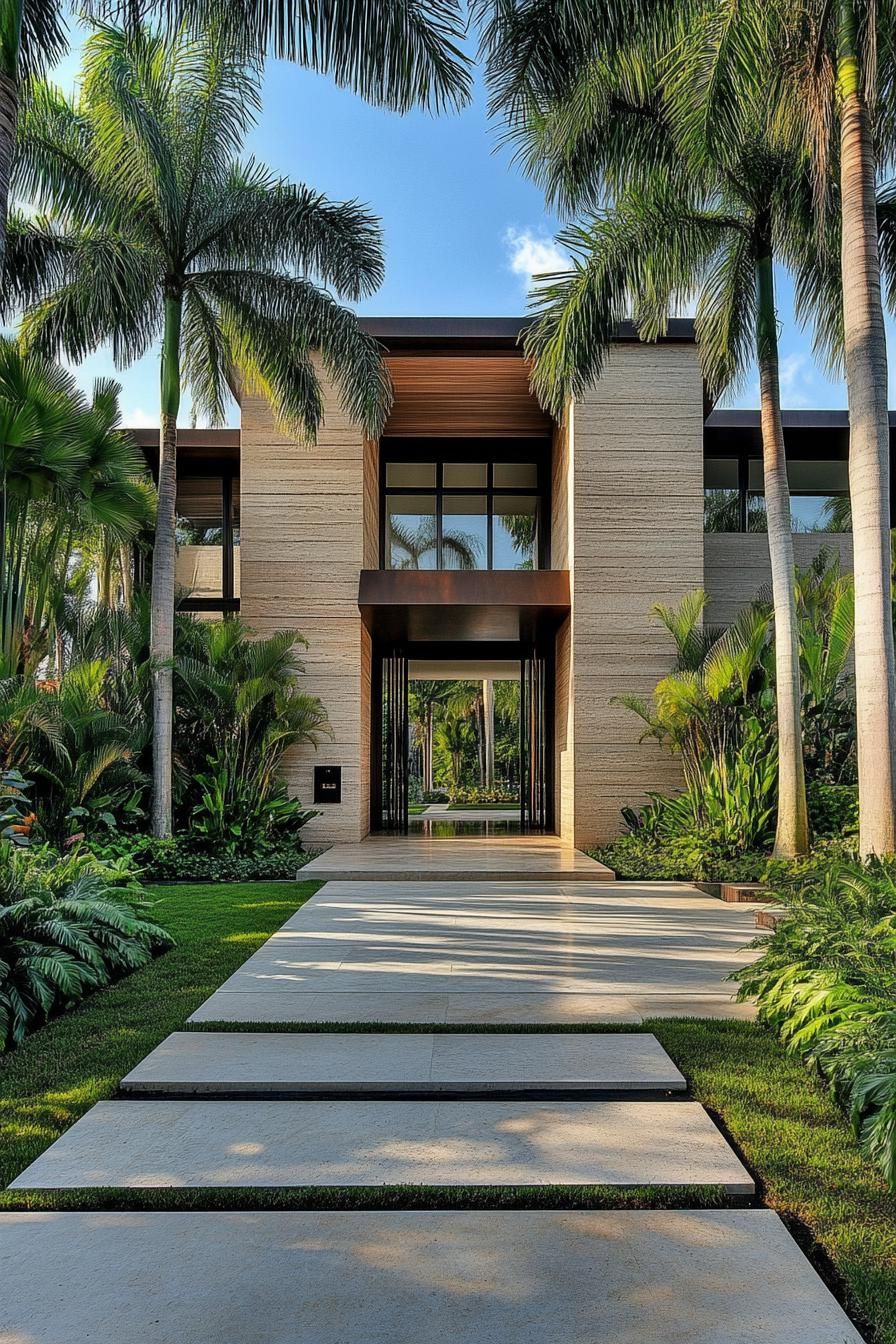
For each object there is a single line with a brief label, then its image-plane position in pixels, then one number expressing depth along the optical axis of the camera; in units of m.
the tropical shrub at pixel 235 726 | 12.30
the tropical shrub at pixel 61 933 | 4.80
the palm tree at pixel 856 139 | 6.91
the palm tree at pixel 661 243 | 9.93
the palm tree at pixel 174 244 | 10.90
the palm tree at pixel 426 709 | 35.78
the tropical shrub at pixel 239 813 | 12.03
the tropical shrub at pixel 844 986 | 3.27
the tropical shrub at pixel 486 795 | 32.25
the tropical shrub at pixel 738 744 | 11.03
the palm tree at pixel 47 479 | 9.52
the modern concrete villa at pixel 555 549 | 13.57
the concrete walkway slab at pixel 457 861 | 11.04
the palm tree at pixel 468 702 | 36.94
